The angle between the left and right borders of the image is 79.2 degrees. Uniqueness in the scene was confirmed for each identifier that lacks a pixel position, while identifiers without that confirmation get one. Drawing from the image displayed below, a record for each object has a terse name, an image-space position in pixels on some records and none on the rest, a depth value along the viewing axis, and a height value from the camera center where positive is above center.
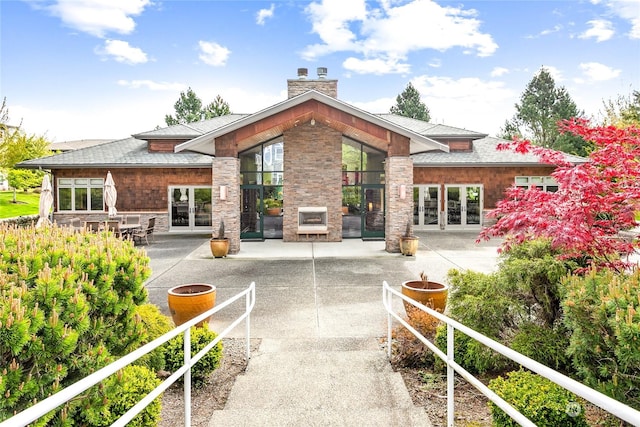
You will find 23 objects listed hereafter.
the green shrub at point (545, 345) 3.84 -1.43
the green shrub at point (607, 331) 2.27 -0.86
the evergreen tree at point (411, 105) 47.19 +12.20
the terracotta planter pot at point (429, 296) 5.72 -1.39
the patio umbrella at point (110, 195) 15.13 +0.39
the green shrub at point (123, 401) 2.71 -1.47
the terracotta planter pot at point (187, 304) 5.71 -1.48
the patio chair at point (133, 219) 18.81 -0.71
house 12.81 +1.35
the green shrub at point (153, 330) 3.93 -1.46
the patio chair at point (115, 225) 14.49 -0.79
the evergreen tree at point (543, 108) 35.62 +8.97
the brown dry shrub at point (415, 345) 4.63 -1.73
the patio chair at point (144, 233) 15.47 -1.13
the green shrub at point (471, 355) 4.10 -1.64
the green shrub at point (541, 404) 2.71 -1.43
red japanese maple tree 3.87 -0.03
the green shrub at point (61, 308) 2.21 -0.71
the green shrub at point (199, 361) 4.30 -1.72
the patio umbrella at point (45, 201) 10.75 +0.12
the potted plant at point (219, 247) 12.25 -1.35
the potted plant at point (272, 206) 16.42 -0.08
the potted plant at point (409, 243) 12.34 -1.28
